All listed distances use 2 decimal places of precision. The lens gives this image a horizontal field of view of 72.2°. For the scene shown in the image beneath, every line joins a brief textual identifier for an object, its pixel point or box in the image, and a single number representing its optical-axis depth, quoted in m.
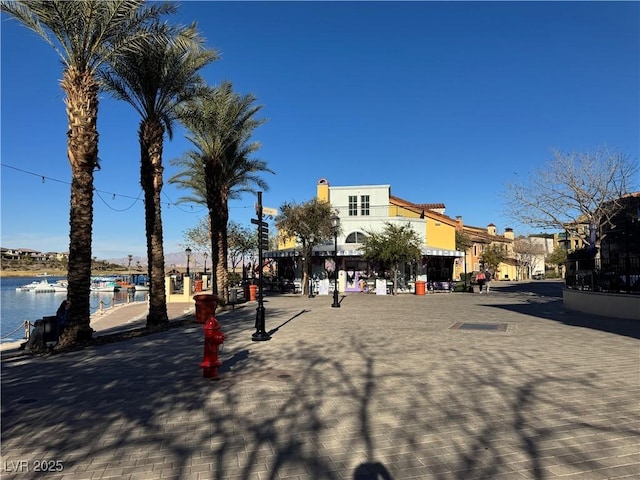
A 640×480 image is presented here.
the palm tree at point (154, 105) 13.87
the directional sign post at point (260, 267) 10.99
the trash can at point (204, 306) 14.07
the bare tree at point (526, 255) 75.69
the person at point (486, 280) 32.55
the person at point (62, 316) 10.91
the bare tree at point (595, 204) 22.88
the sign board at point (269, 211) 11.26
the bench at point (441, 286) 33.31
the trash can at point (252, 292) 25.71
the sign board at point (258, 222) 11.30
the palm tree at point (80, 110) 10.59
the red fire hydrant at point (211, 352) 7.14
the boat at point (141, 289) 64.91
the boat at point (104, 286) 65.26
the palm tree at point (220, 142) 19.39
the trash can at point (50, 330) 10.45
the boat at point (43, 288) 70.83
